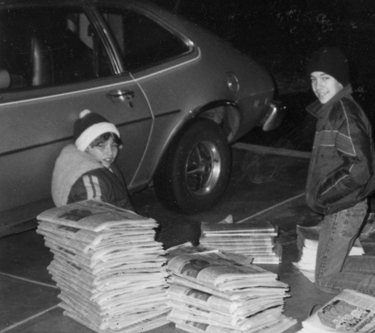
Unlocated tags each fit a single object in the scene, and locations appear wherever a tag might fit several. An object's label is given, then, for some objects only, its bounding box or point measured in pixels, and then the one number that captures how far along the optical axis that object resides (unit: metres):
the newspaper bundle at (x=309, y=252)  4.82
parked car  4.75
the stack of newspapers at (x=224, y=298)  3.77
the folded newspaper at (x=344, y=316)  3.75
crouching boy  4.71
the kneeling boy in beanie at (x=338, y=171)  4.16
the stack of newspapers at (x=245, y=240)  4.95
